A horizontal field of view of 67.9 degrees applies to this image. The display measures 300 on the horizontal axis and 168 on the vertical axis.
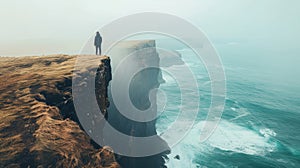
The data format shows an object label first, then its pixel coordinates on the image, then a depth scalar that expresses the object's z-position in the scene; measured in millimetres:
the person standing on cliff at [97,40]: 34009
